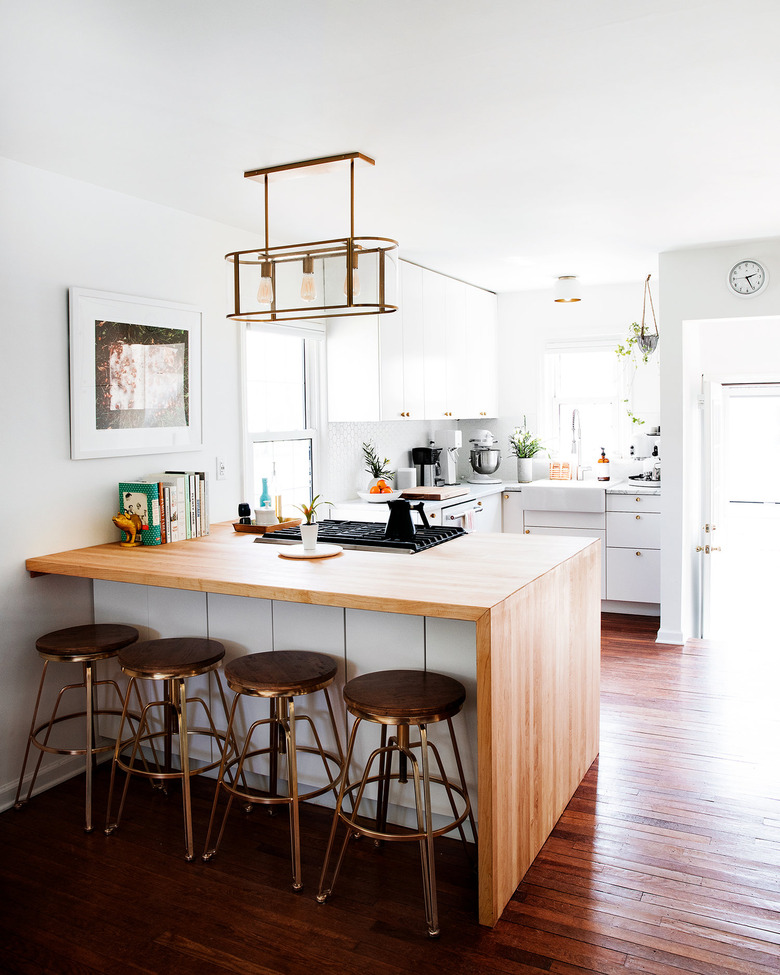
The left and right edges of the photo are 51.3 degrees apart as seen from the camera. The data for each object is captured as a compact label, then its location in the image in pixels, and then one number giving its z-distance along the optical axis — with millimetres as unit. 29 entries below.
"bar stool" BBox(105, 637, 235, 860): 2758
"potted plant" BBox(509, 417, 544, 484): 6747
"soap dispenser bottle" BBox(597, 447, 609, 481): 6617
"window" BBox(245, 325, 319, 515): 4520
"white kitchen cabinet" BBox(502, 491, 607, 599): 6055
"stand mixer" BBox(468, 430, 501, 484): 6762
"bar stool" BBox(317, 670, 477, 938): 2324
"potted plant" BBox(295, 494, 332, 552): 3275
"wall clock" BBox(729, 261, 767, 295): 4777
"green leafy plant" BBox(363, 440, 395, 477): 5652
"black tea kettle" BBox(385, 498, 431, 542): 3393
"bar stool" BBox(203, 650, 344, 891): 2561
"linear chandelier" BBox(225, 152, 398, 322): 2969
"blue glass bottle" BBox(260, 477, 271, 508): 4184
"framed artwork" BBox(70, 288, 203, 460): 3395
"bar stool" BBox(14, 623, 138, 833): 2959
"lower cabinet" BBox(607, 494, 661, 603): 5883
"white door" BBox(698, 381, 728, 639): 5223
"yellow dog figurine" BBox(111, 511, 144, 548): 3492
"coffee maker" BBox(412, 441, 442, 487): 6273
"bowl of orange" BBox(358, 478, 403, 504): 5254
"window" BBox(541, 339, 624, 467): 6688
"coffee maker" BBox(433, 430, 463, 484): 6562
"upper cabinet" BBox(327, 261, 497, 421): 4953
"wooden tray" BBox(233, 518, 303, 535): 3848
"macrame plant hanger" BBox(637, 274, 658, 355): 5844
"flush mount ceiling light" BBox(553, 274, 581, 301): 5802
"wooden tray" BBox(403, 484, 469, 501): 5484
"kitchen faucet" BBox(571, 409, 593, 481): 6824
